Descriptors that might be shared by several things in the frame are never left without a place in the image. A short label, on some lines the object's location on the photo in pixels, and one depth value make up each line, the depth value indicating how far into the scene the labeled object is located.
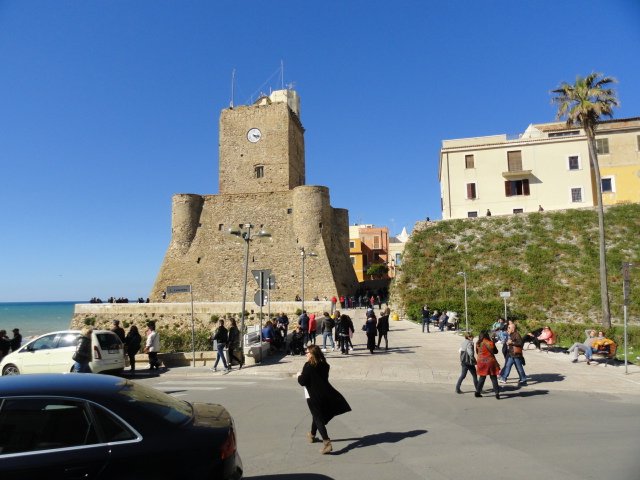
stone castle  40.84
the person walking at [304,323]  15.94
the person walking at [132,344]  13.02
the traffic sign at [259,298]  14.00
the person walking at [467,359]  9.33
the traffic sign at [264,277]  14.60
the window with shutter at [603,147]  36.81
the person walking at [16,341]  14.92
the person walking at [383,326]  15.90
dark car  3.16
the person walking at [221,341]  12.77
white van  11.14
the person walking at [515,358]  10.21
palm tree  21.83
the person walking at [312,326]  15.84
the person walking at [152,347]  13.46
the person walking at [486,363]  8.96
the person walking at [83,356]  9.28
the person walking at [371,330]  15.17
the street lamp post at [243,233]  15.43
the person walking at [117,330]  13.55
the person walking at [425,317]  21.98
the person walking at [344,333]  15.23
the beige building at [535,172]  35.59
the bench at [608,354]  13.16
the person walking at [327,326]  15.86
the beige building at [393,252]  67.00
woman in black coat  6.06
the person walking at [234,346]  13.18
